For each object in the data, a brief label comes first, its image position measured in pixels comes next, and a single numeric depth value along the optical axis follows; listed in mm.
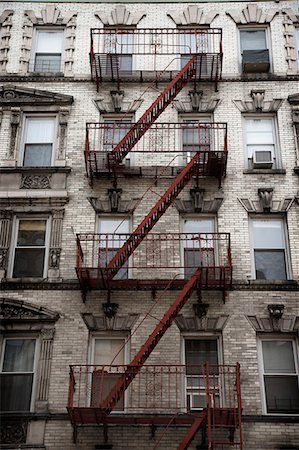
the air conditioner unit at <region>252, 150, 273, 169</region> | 17703
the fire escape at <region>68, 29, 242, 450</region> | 13922
